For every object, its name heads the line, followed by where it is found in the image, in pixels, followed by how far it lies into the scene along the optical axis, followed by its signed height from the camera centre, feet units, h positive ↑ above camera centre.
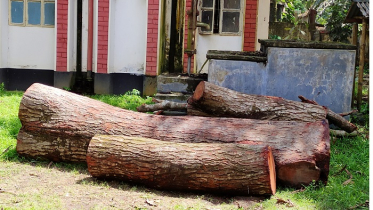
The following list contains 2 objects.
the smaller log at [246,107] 23.21 -2.86
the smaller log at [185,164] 16.44 -3.95
